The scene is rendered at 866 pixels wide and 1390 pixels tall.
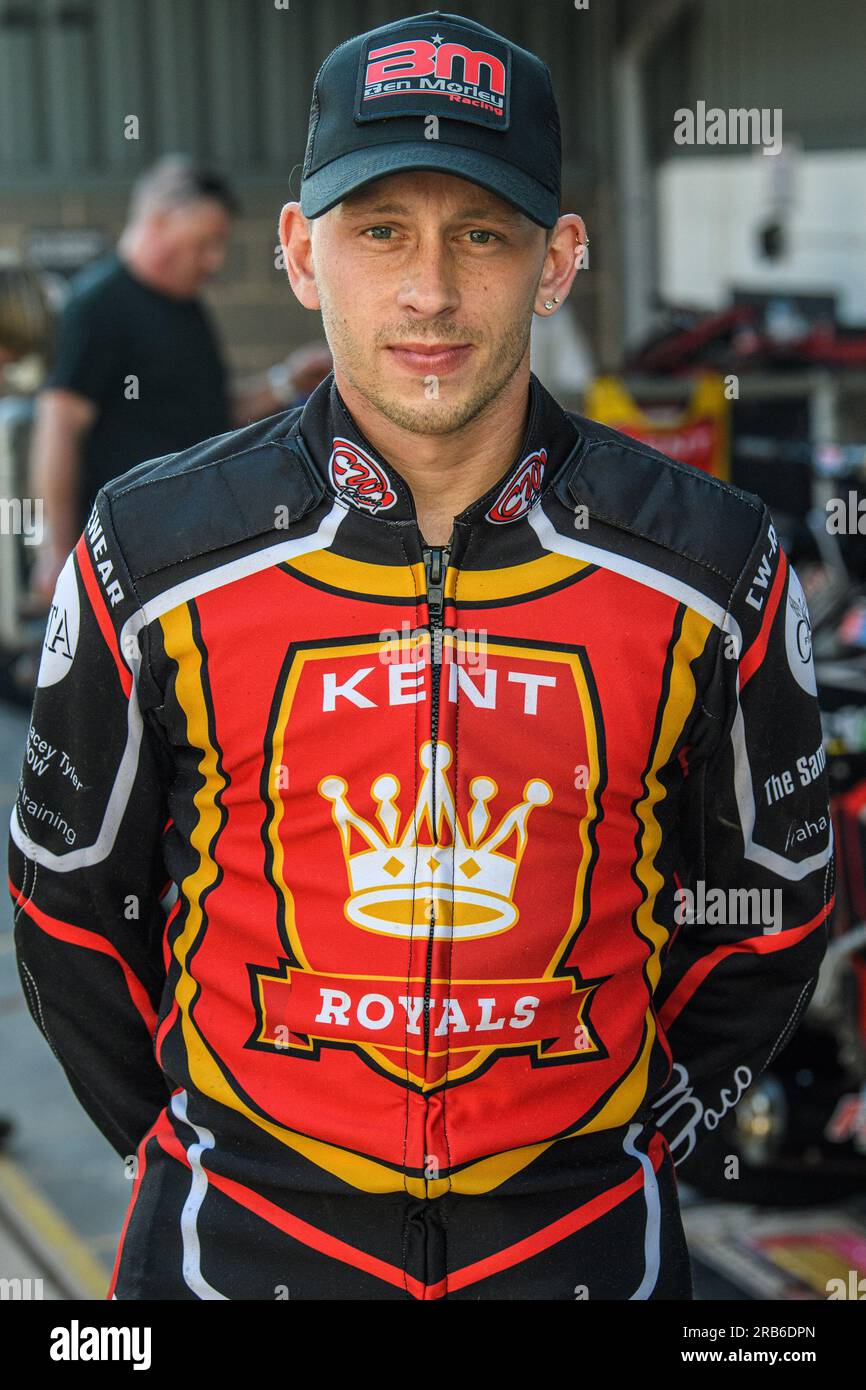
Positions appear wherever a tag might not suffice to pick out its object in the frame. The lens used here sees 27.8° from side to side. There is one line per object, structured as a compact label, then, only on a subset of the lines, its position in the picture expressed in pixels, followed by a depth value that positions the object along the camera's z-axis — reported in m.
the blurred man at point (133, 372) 4.13
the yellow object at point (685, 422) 5.72
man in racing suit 1.55
